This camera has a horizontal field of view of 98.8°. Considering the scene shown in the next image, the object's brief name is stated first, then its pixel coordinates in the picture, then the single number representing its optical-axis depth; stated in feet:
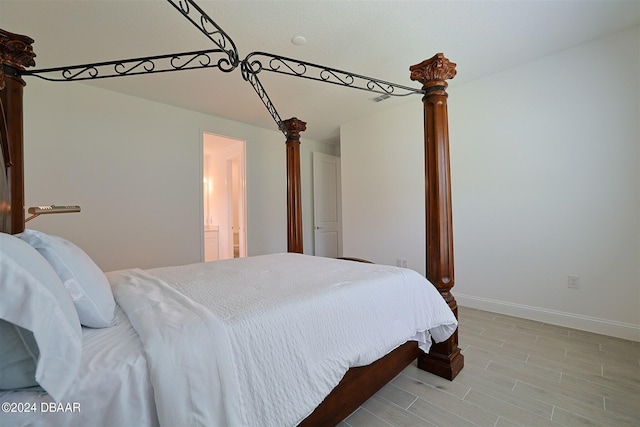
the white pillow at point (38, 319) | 2.11
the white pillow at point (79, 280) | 3.15
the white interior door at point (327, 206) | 17.11
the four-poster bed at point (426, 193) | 4.42
